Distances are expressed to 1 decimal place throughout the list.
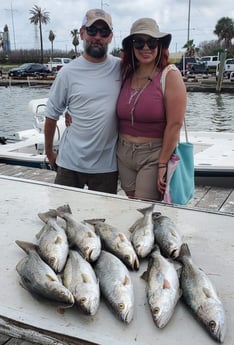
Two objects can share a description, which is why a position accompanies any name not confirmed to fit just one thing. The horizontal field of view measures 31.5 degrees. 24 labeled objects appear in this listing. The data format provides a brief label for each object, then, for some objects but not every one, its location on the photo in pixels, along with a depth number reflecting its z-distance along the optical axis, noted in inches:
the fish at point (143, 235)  75.1
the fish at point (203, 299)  55.2
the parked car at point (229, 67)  1545.3
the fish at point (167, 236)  74.4
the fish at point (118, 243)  71.5
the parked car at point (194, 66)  1625.2
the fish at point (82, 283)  58.7
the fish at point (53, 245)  70.0
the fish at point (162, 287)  57.6
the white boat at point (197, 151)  217.9
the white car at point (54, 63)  1708.7
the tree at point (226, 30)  2741.1
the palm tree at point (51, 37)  2903.5
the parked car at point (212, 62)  1777.7
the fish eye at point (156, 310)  57.6
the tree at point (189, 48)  2402.8
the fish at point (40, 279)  59.4
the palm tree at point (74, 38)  2527.1
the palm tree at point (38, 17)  3078.2
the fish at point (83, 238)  72.2
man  112.3
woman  102.3
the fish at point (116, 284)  58.3
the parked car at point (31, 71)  1628.9
